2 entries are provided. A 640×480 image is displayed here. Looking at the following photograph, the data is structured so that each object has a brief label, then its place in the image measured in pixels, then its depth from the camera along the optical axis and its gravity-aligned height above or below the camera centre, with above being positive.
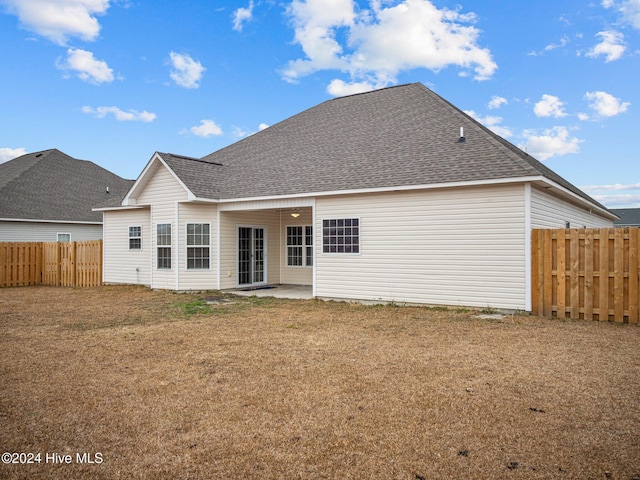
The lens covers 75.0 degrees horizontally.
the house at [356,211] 10.12 +0.87
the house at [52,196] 21.78 +2.51
